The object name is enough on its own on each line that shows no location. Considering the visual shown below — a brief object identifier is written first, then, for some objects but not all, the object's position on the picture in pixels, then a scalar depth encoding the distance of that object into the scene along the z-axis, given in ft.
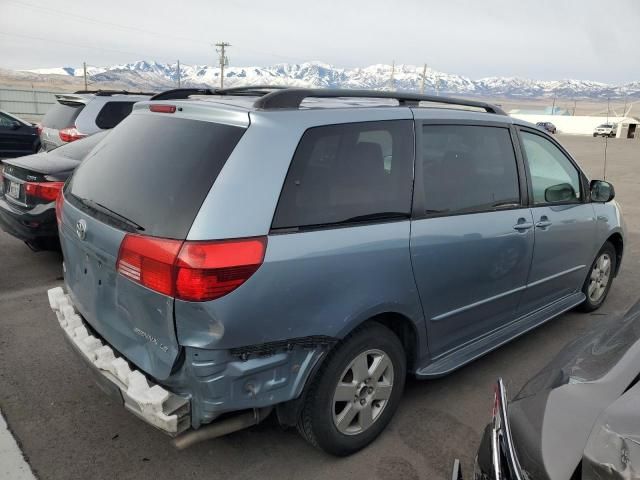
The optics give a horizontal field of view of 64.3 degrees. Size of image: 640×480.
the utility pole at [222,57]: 221.25
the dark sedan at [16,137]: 40.60
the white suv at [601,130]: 178.91
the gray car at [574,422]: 4.29
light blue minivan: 6.82
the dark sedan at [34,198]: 15.47
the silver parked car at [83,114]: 26.91
